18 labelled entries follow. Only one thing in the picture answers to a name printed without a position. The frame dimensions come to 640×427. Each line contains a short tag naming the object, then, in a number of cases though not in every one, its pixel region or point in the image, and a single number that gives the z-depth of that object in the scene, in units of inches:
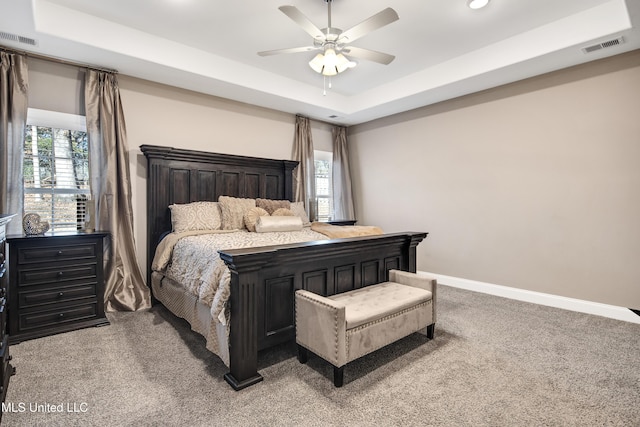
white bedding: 84.4
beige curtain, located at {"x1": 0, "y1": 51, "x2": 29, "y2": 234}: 117.9
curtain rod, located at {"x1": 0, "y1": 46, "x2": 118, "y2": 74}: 122.0
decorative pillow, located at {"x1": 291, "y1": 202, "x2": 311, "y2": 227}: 180.4
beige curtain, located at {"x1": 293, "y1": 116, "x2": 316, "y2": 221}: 209.5
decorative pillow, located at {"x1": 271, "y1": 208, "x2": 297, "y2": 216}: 157.9
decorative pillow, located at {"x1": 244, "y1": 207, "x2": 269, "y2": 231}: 146.0
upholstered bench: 79.5
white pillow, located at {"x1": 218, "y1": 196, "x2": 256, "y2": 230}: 150.9
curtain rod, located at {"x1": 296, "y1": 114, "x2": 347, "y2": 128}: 216.7
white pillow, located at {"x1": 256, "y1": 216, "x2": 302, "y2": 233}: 140.5
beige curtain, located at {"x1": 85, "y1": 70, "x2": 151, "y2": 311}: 136.7
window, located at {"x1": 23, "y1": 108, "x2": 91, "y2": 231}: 133.5
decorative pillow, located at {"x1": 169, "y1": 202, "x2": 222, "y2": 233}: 141.5
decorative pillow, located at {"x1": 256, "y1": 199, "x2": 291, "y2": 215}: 168.6
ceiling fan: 92.0
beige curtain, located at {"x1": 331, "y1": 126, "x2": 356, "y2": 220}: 237.6
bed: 80.9
